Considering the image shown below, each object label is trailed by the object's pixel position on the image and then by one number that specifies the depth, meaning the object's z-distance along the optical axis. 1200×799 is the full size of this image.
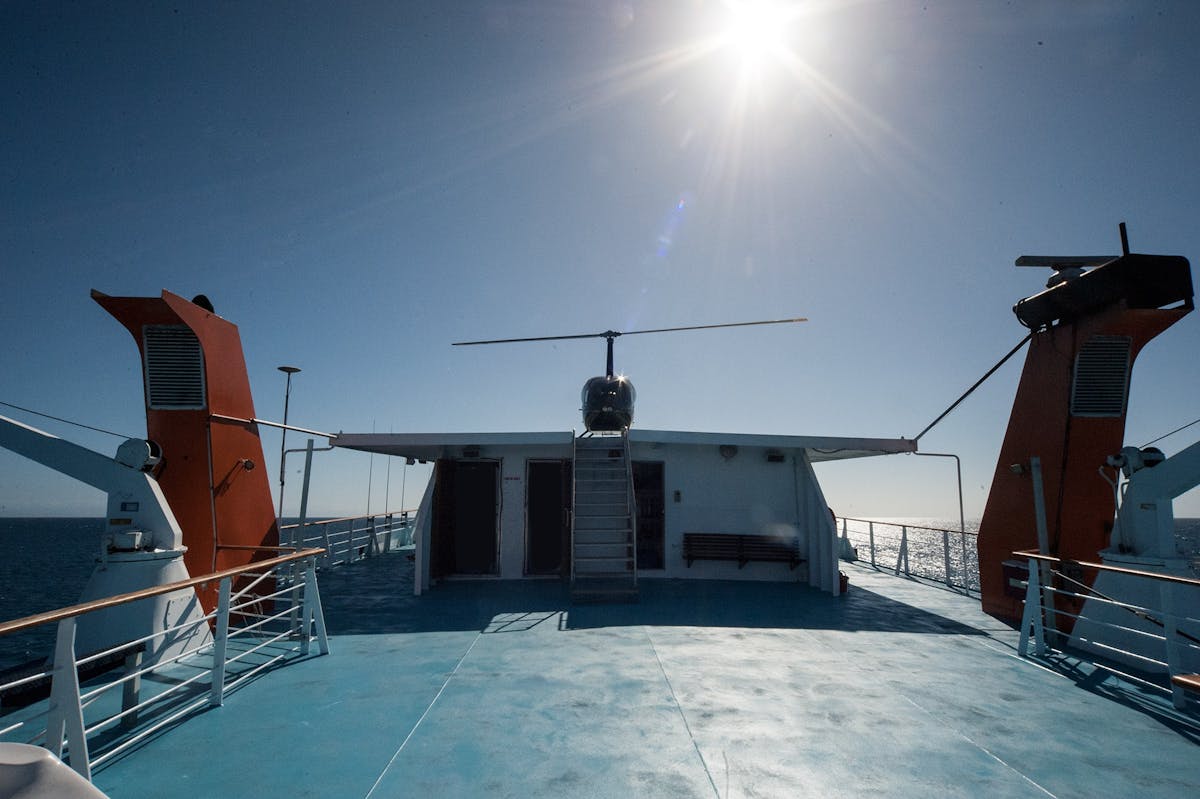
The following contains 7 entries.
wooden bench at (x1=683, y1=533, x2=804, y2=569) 11.16
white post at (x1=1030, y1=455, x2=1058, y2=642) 7.10
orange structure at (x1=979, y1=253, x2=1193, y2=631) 6.98
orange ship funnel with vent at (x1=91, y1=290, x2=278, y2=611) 7.26
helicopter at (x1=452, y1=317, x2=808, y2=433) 14.74
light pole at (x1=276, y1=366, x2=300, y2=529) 10.49
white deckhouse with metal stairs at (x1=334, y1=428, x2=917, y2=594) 10.88
